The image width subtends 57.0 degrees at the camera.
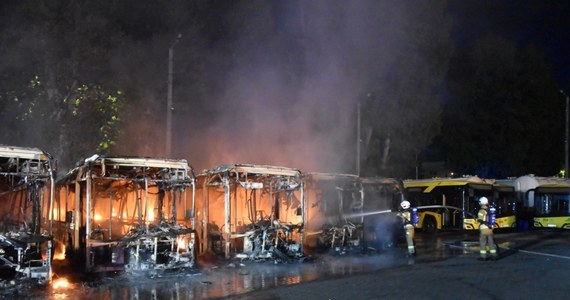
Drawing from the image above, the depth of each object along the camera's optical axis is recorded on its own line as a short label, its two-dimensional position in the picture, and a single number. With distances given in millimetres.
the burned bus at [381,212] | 16578
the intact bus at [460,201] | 22531
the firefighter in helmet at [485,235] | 12266
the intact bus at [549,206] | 23312
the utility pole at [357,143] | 24548
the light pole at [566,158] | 29431
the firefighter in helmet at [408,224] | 13531
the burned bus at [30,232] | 9773
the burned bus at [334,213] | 15172
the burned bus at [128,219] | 11008
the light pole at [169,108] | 15744
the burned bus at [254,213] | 12766
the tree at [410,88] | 24500
